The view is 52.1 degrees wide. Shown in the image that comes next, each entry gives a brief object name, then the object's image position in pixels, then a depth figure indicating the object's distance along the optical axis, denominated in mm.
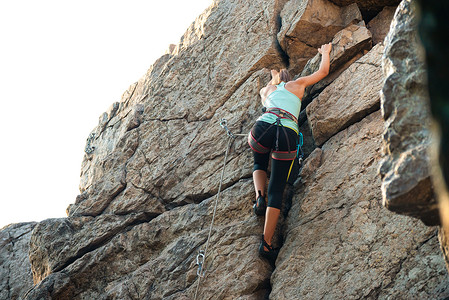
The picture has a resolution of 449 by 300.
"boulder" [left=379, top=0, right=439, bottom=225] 3303
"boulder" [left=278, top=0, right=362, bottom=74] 8281
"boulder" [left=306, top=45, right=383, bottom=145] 6664
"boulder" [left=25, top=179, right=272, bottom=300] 6426
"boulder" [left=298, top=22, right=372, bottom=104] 7469
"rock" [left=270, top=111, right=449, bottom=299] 4977
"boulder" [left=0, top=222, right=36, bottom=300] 10531
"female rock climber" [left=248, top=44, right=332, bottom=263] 6336
